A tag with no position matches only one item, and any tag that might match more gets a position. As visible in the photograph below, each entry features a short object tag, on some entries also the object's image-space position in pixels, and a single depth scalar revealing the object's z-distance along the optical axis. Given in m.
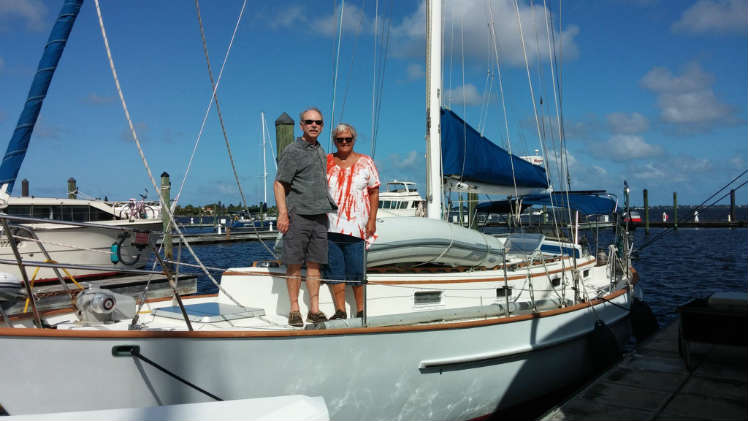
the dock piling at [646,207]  46.53
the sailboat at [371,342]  3.63
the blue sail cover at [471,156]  8.24
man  4.68
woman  4.93
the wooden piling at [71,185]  24.17
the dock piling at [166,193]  19.53
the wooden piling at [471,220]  10.63
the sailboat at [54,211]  7.05
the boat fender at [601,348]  6.72
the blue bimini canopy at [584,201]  9.66
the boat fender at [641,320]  9.15
